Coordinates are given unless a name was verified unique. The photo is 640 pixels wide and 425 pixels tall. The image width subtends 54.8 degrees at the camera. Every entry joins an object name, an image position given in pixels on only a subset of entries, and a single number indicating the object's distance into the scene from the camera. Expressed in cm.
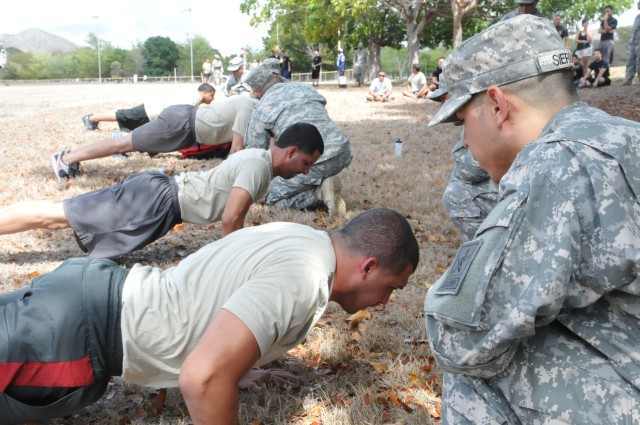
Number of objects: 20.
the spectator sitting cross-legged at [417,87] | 1962
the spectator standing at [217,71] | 3372
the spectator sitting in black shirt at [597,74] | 1716
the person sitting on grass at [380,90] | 1888
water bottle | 859
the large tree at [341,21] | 2808
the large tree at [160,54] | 10919
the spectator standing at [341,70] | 2817
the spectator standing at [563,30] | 1428
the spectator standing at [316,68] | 3031
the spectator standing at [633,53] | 1457
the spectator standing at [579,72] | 1781
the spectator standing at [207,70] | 3284
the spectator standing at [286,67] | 2747
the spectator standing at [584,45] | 1767
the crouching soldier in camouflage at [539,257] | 144
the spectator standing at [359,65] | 3075
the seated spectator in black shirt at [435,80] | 1931
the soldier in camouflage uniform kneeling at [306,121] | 612
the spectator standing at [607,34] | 1698
